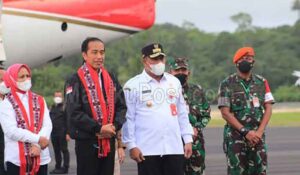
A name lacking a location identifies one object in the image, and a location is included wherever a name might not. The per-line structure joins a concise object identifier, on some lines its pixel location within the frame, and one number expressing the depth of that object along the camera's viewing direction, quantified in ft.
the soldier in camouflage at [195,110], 57.69
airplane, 83.08
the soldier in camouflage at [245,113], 57.36
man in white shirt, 49.70
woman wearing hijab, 47.69
